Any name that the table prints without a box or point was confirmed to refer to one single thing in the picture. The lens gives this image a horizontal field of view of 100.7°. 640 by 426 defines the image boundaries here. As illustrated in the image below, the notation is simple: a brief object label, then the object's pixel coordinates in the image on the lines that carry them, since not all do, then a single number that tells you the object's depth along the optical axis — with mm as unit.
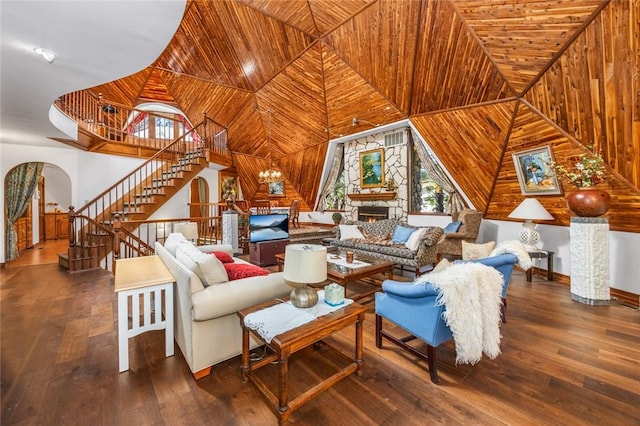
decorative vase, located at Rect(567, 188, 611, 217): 3447
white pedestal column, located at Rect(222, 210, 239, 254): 5719
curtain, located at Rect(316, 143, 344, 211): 8781
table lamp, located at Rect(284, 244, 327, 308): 1818
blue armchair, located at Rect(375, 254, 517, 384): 1957
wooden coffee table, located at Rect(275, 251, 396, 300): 3297
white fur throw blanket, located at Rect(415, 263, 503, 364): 1858
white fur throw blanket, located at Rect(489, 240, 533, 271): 2812
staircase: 5211
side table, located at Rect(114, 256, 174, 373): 2127
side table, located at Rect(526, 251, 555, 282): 4398
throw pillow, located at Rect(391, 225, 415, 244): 5305
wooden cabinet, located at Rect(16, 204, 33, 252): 6621
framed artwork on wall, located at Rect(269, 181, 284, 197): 11123
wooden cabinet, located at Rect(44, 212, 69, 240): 8609
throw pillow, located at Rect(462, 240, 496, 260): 3492
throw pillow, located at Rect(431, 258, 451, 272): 2185
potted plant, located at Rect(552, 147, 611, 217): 3445
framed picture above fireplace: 7523
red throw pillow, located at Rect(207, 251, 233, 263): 3173
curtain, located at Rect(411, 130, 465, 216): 6109
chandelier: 7929
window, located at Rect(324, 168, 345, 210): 9188
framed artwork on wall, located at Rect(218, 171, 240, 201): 11123
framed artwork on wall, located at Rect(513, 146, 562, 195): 4297
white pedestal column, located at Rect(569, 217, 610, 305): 3467
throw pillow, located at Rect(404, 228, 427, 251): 4609
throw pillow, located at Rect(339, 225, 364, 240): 5934
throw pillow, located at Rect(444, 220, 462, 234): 5332
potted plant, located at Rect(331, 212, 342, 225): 7873
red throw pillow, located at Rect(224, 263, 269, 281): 2512
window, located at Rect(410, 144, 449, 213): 6641
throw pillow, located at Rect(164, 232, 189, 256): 3061
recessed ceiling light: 2235
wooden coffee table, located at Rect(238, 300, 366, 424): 1597
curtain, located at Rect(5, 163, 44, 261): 5720
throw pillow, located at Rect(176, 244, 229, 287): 2205
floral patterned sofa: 4555
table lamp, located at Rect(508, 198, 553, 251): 4344
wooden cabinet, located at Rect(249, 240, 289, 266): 5648
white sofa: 2010
